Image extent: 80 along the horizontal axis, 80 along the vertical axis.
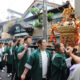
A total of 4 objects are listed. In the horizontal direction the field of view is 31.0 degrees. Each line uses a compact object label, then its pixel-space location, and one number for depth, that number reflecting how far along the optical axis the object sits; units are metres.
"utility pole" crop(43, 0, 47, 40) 7.63
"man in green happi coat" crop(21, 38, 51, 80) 3.07
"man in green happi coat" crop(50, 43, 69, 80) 2.71
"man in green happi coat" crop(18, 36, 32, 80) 3.69
